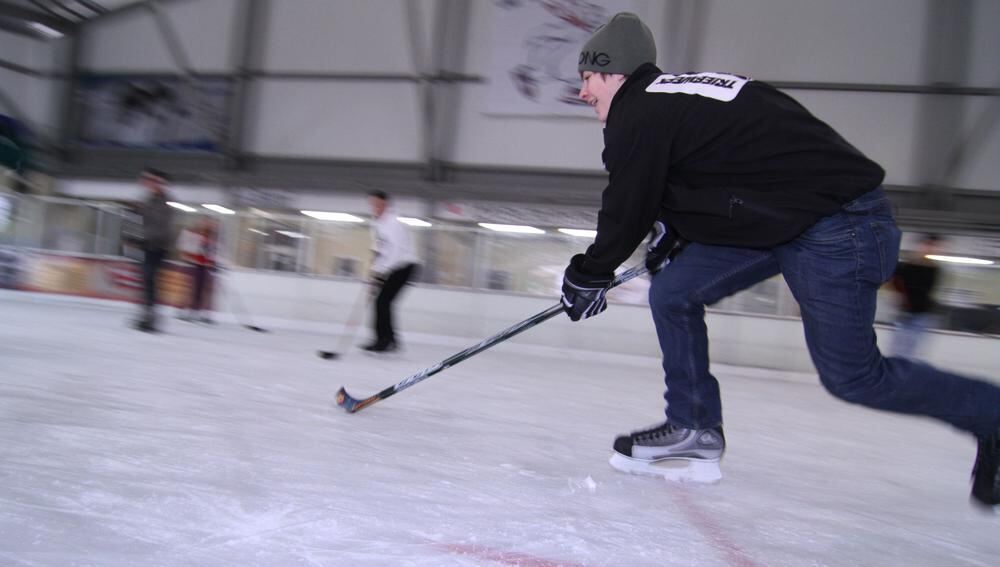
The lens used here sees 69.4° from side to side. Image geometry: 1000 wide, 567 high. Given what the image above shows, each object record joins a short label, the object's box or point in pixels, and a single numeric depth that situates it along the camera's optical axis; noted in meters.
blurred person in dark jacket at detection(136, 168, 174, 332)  5.32
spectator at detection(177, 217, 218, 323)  7.18
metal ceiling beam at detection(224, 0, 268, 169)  11.68
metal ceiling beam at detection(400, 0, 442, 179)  10.34
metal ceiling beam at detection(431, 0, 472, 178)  10.65
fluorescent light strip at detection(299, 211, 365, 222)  10.34
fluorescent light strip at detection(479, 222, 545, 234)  9.21
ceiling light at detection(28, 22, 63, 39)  12.45
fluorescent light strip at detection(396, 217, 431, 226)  10.50
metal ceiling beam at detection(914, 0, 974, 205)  9.15
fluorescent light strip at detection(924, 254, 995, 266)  8.31
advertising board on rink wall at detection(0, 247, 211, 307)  8.45
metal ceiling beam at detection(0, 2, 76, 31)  12.09
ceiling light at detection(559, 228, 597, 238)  9.52
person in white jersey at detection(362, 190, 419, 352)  5.10
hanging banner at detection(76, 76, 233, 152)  11.91
